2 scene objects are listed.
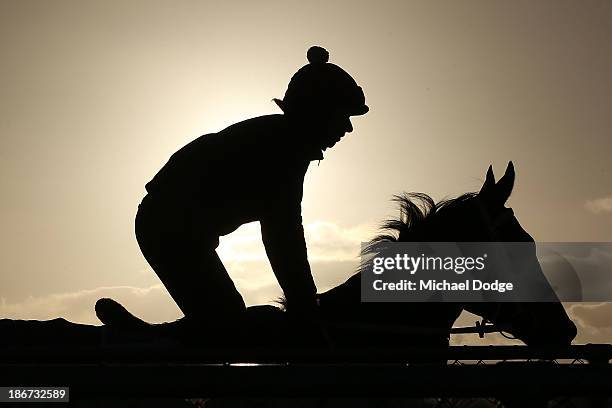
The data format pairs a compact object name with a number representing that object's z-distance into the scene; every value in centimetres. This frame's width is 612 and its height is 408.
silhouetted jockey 514
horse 611
